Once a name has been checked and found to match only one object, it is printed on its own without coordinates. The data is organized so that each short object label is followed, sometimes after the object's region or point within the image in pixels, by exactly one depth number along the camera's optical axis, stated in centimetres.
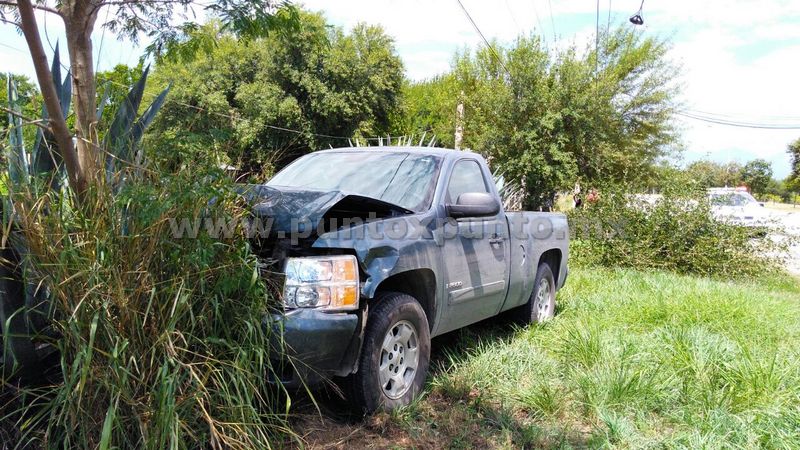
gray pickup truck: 323
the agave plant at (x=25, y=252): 254
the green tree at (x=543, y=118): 1527
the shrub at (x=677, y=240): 1019
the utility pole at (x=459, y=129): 1728
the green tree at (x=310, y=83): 1964
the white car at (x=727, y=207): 1036
